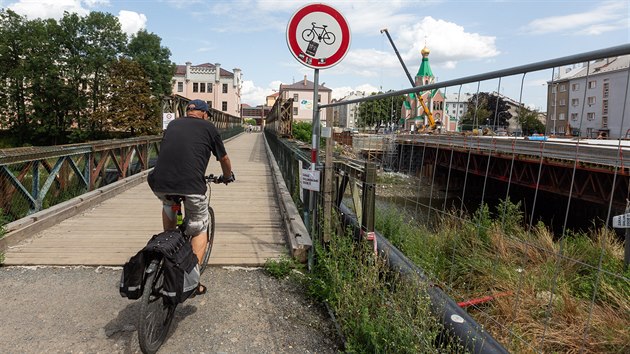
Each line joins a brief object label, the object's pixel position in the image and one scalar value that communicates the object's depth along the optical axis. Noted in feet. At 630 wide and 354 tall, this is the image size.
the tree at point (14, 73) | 157.99
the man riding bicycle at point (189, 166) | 11.26
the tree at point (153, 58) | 177.13
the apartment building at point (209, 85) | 286.46
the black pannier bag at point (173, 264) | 8.98
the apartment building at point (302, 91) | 288.92
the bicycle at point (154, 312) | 8.77
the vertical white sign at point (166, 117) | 43.58
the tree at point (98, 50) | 166.20
